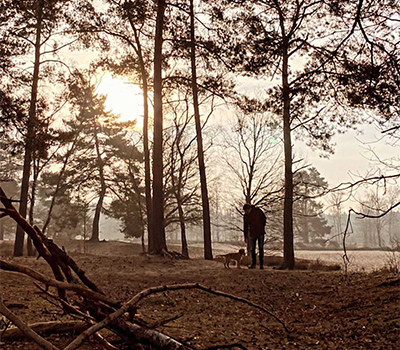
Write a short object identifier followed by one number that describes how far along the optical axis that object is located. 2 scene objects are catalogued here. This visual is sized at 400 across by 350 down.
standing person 10.95
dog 10.92
